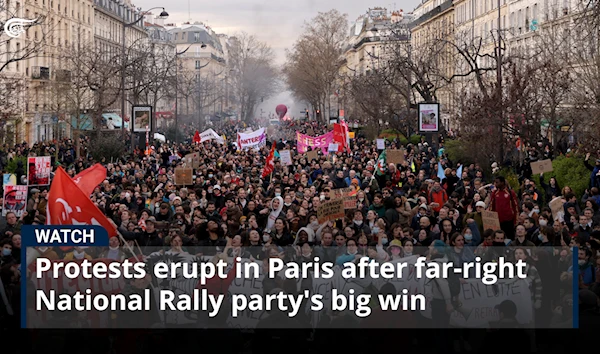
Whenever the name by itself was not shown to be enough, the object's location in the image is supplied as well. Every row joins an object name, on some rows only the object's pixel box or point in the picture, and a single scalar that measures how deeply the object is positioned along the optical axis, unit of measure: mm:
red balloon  159750
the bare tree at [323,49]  110875
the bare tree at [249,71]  154375
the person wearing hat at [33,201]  19017
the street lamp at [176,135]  62469
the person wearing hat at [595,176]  20620
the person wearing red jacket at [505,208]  15836
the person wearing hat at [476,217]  14719
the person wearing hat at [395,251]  10820
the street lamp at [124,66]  41469
